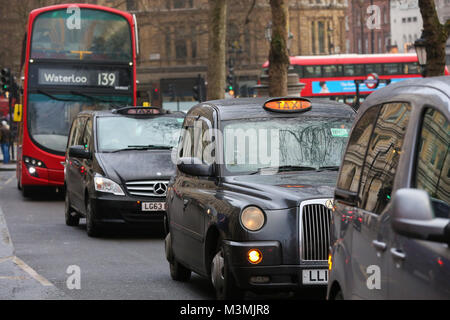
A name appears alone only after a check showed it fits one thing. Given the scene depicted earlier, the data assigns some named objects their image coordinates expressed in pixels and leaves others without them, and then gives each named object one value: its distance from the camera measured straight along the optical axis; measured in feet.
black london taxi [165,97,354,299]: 25.41
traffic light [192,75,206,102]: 147.76
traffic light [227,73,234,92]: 176.02
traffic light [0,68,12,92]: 121.08
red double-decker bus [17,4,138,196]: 77.10
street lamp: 82.19
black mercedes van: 47.96
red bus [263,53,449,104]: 196.54
